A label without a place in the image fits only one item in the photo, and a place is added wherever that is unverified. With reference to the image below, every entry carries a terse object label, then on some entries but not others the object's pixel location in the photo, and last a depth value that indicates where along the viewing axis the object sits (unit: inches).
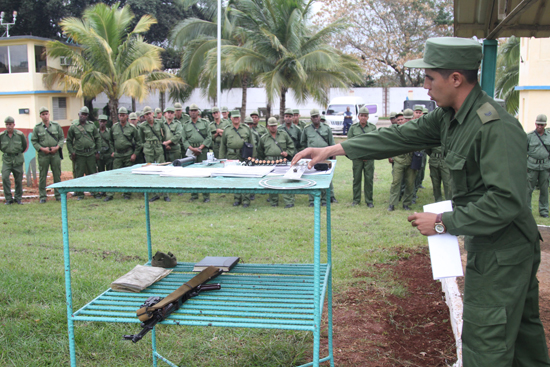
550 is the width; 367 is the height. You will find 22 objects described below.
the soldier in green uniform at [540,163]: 345.4
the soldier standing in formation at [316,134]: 404.8
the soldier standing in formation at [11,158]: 395.9
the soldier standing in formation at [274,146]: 402.0
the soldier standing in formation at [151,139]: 432.5
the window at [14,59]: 906.7
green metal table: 99.6
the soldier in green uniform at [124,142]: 442.6
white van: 966.4
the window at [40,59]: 911.0
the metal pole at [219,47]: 639.1
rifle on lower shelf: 100.1
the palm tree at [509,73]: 645.3
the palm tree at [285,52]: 684.7
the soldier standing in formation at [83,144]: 430.9
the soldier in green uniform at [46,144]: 411.8
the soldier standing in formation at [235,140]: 409.4
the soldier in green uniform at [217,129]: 442.6
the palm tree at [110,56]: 759.7
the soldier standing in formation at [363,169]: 389.4
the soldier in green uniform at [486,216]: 80.9
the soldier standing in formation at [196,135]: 440.5
